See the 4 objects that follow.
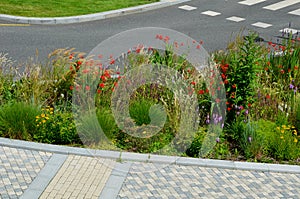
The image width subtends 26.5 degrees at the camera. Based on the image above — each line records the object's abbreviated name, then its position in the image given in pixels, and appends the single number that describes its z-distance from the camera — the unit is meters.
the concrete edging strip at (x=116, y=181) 8.09
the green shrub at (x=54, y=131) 9.45
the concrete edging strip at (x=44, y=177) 7.96
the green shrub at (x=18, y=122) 9.48
